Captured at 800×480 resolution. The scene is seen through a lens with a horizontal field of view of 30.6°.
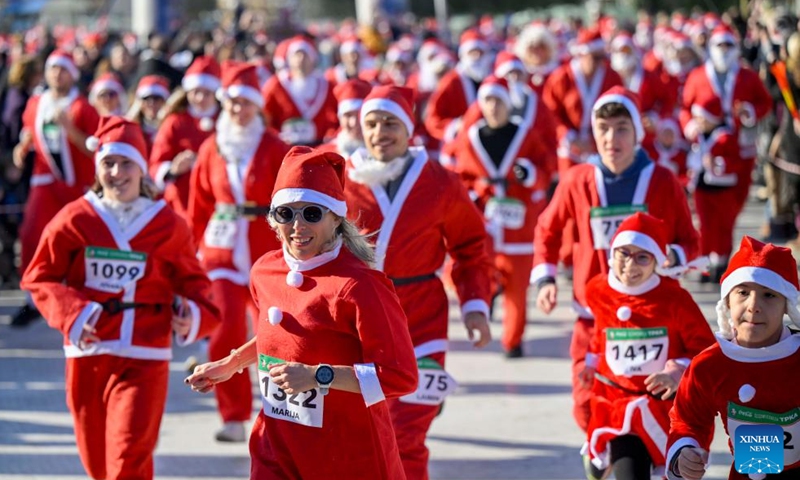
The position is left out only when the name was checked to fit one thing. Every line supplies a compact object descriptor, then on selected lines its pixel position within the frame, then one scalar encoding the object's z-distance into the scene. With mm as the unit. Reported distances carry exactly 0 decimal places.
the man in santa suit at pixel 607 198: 6863
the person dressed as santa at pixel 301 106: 12289
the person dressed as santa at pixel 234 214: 8328
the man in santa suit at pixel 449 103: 13595
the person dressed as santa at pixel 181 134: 9883
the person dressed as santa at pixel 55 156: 11195
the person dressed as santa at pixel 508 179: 10359
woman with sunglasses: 4570
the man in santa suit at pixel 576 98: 12914
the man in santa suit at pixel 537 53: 14531
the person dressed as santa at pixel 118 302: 6160
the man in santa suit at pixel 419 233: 6359
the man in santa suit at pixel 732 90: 13312
